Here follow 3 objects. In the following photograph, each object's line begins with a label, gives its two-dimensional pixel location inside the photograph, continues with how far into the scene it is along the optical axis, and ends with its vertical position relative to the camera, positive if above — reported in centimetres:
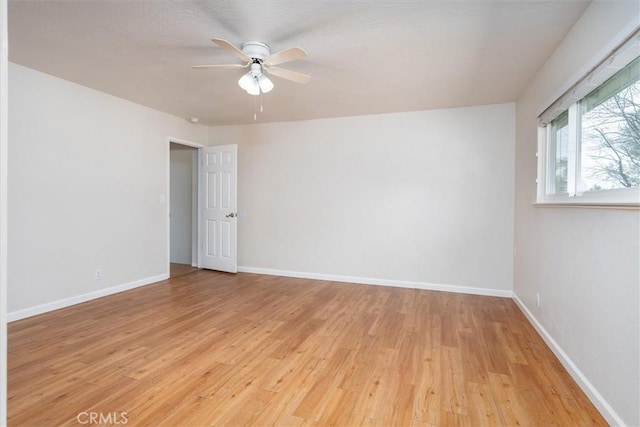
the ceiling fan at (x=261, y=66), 240 +114
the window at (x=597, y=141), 170 +47
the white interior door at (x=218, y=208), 516 -2
